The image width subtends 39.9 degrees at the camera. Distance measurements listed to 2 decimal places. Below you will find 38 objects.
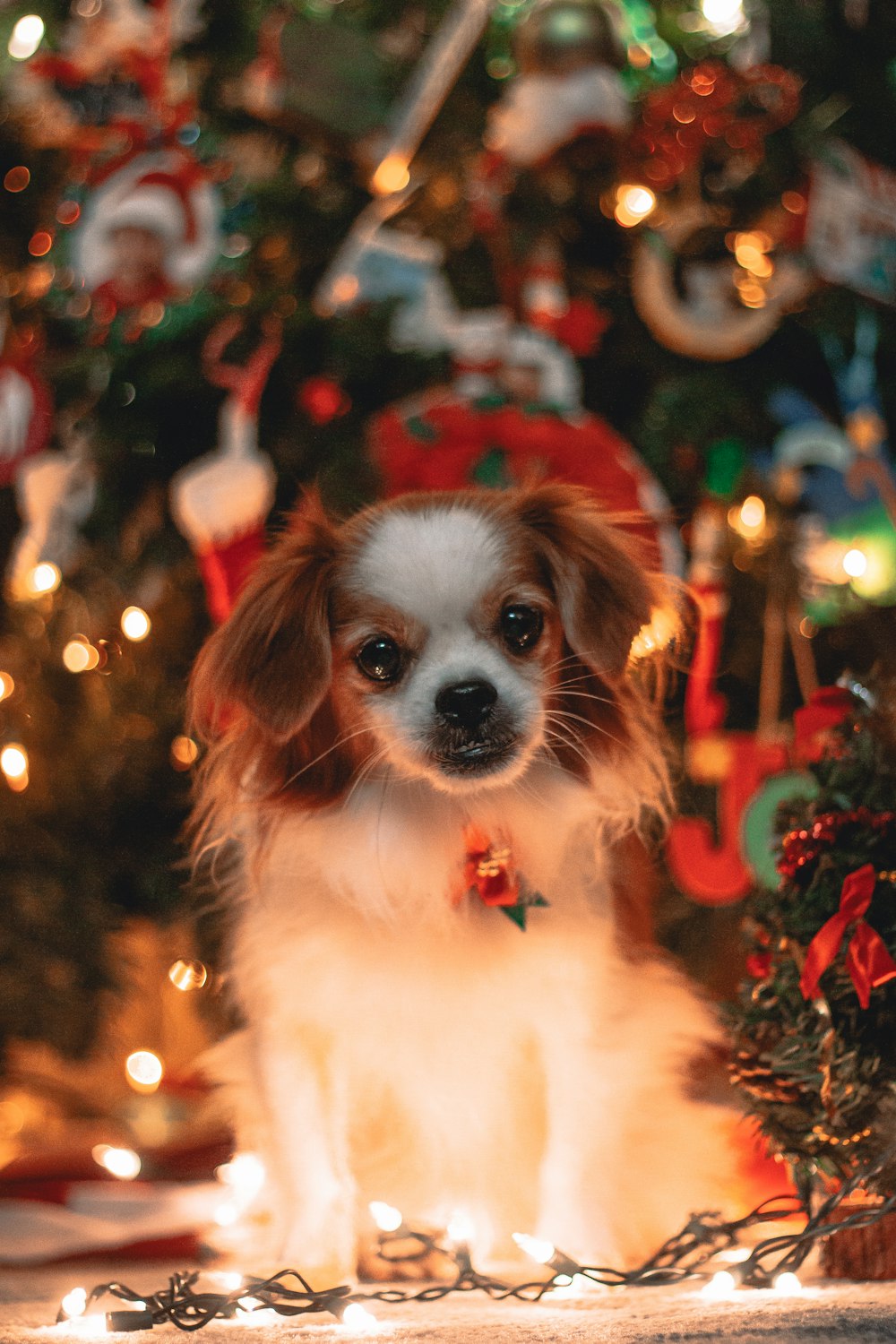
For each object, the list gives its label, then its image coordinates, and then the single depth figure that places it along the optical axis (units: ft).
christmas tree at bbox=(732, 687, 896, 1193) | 3.68
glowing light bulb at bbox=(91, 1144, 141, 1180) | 5.57
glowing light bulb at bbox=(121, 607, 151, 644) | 5.94
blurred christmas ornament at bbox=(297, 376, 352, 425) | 6.04
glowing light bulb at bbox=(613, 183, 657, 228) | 6.41
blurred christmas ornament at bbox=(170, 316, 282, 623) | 5.16
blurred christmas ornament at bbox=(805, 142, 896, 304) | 6.28
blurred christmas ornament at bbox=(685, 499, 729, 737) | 5.57
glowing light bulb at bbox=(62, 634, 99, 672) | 6.45
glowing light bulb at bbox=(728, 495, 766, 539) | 6.05
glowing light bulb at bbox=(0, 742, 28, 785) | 6.24
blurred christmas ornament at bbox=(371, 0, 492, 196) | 6.26
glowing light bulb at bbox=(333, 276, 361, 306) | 6.55
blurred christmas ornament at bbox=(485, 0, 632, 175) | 6.15
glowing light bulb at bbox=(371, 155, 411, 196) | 6.30
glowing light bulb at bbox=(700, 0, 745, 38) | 6.59
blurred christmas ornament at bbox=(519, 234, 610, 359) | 6.48
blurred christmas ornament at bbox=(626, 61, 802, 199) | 6.30
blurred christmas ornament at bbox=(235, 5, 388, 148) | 6.11
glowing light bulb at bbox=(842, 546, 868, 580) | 5.47
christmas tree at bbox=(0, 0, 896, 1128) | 6.12
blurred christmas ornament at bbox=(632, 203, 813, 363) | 6.30
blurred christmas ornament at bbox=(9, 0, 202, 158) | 6.72
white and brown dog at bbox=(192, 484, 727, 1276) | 4.03
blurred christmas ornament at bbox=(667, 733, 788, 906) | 5.49
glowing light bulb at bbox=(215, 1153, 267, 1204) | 4.99
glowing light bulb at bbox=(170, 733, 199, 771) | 5.83
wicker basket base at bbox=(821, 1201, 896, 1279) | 3.89
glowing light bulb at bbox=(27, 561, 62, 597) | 6.13
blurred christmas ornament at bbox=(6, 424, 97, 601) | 6.18
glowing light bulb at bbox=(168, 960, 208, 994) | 4.68
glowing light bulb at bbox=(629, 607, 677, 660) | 4.26
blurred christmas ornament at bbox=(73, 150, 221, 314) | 6.23
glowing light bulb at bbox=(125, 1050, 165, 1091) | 6.22
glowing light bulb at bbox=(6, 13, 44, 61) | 6.97
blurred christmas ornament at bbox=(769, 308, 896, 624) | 6.38
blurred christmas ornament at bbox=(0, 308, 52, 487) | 6.56
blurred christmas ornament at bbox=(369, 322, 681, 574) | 5.12
